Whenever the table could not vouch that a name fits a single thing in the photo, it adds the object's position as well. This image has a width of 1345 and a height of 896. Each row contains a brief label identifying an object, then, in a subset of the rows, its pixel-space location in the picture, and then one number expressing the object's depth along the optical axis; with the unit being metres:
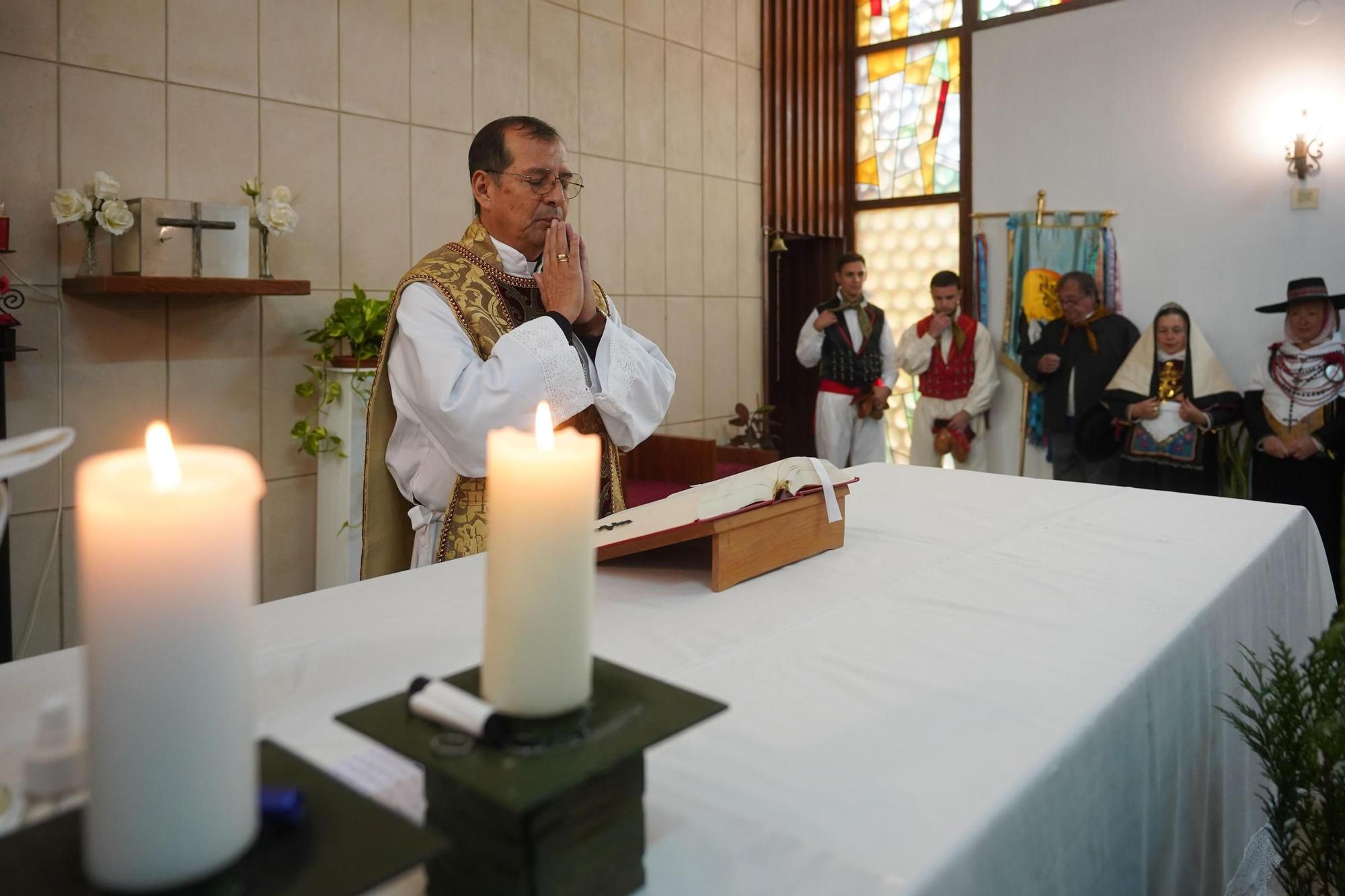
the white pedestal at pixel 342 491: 4.08
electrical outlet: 5.58
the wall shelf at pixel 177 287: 3.46
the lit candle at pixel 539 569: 0.61
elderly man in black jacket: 6.02
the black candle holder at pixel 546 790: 0.61
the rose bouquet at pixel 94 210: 3.41
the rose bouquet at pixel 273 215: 3.88
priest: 2.03
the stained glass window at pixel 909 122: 6.94
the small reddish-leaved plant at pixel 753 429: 6.33
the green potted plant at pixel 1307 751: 1.16
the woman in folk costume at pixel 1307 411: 5.12
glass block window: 7.04
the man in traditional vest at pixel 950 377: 6.51
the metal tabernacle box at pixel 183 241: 3.57
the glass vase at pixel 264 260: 3.90
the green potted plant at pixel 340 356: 4.09
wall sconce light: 5.54
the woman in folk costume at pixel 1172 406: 5.54
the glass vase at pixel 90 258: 3.52
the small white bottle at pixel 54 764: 0.63
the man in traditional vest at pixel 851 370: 6.55
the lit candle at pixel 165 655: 0.44
